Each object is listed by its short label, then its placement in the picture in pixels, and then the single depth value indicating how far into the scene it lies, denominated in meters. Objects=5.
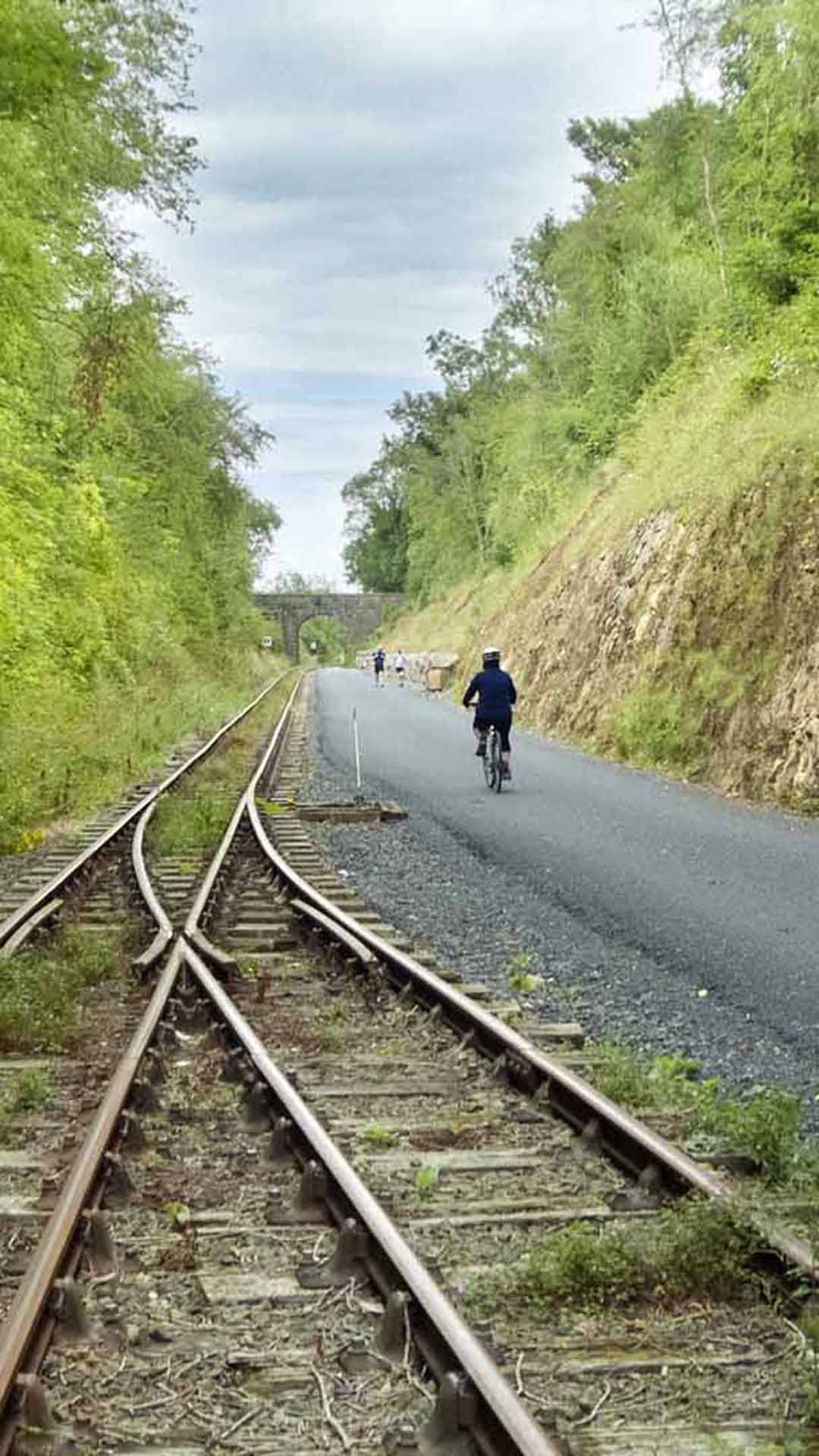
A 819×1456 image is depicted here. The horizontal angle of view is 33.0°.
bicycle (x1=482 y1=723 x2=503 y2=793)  18.88
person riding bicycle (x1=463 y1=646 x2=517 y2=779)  18.64
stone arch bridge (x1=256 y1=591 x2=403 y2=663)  128.00
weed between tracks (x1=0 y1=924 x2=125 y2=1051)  7.41
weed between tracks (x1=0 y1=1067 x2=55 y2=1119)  6.26
